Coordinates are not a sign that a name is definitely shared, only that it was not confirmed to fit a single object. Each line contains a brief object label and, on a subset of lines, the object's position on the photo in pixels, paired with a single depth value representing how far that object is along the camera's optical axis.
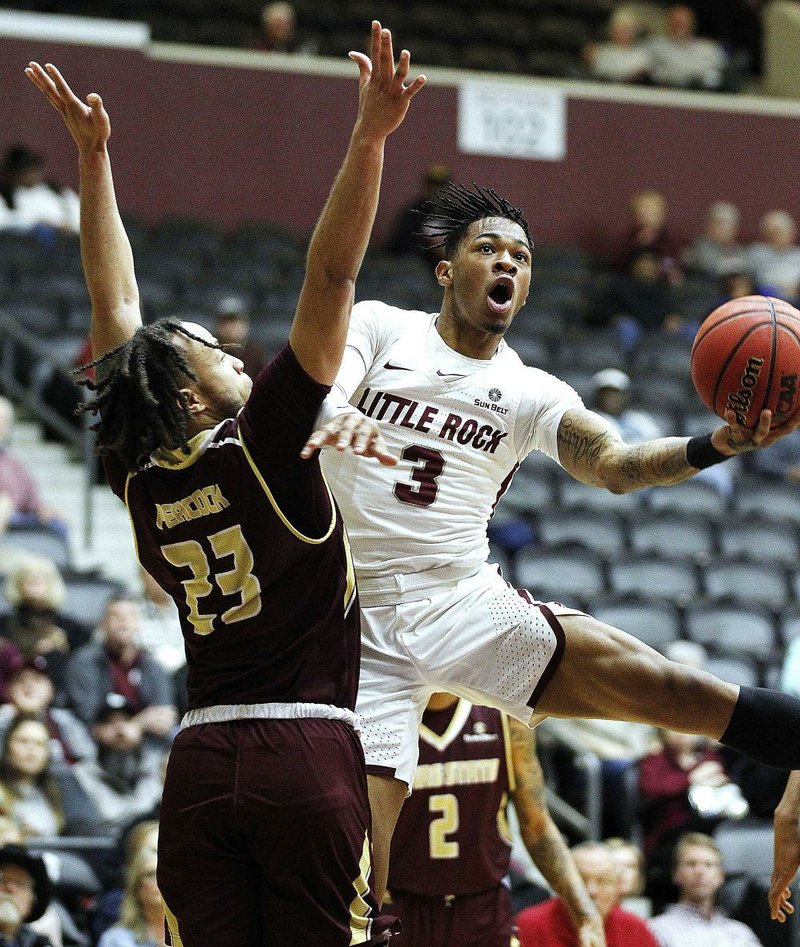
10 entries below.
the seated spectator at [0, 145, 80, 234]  14.19
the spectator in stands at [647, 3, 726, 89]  18.25
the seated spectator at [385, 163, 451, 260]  15.64
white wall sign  17.19
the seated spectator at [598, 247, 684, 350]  15.32
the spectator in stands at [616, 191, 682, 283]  16.53
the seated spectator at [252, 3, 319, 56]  16.77
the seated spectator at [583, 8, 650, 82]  17.98
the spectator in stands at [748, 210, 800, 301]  16.41
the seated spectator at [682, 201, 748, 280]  16.75
